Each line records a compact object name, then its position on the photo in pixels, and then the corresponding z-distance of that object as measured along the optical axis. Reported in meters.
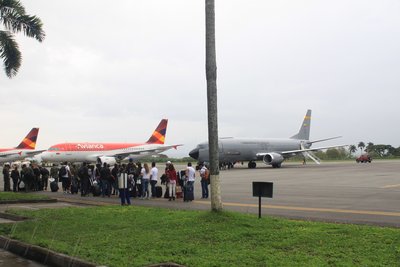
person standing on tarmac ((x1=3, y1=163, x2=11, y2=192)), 22.97
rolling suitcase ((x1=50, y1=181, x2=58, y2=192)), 23.98
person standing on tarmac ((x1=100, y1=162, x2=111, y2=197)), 20.12
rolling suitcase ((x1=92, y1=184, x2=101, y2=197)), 21.07
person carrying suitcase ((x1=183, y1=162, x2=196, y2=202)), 17.90
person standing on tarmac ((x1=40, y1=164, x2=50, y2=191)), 24.72
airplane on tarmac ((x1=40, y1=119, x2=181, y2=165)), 54.50
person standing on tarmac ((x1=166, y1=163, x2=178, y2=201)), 18.69
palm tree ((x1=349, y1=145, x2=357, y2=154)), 148.00
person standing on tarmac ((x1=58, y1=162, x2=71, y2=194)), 23.59
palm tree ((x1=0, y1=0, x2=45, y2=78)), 18.39
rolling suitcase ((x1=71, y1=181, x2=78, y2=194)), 22.86
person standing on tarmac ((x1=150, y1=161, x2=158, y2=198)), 19.00
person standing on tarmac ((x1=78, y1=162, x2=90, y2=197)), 21.20
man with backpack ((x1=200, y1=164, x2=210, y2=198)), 19.19
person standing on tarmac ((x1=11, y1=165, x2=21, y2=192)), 23.42
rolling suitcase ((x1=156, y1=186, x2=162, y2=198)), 19.68
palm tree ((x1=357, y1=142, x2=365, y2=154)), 155.12
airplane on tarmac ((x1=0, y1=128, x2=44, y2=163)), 54.78
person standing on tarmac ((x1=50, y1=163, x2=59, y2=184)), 25.82
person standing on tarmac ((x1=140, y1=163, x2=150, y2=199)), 19.28
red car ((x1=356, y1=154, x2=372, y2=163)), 71.31
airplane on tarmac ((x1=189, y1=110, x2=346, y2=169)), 45.56
